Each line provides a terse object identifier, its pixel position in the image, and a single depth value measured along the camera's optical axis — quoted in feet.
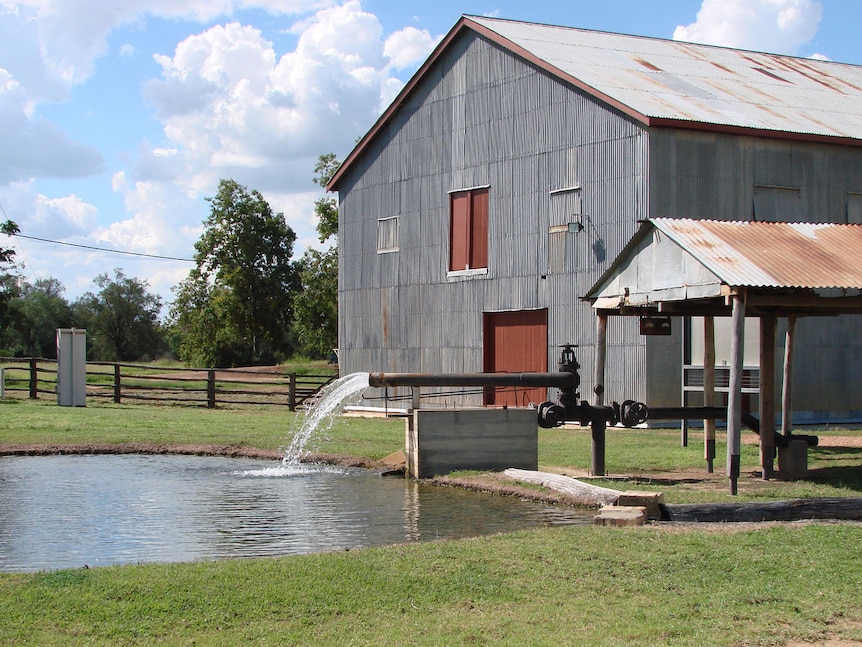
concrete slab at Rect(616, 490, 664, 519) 39.27
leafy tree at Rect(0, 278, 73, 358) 303.68
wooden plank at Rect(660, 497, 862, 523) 39.47
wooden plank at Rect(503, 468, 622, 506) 43.24
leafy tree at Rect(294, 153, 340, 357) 186.50
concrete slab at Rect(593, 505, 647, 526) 37.17
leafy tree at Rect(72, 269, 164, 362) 342.64
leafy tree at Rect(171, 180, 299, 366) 223.51
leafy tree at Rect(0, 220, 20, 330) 145.48
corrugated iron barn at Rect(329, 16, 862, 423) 81.51
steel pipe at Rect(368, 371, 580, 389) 53.16
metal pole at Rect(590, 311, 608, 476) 52.85
